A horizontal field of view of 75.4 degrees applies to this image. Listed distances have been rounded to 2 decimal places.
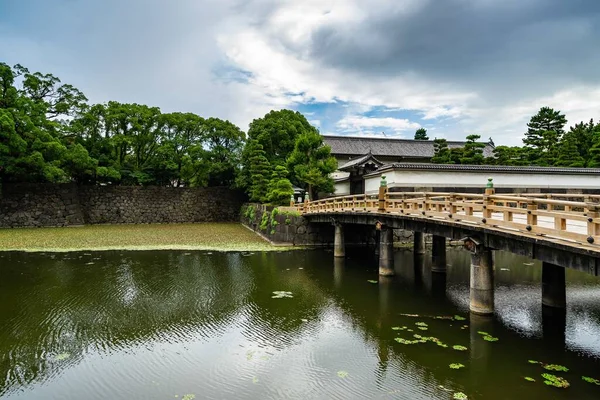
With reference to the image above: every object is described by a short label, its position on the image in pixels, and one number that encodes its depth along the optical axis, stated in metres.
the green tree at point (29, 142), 27.31
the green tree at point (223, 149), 37.16
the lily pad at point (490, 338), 8.45
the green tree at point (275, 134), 32.84
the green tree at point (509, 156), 29.91
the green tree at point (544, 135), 30.19
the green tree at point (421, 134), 63.85
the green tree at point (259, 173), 29.84
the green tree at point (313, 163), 26.30
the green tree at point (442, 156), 29.87
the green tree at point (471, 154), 27.80
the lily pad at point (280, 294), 11.94
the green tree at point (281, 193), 25.91
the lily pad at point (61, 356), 7.58
